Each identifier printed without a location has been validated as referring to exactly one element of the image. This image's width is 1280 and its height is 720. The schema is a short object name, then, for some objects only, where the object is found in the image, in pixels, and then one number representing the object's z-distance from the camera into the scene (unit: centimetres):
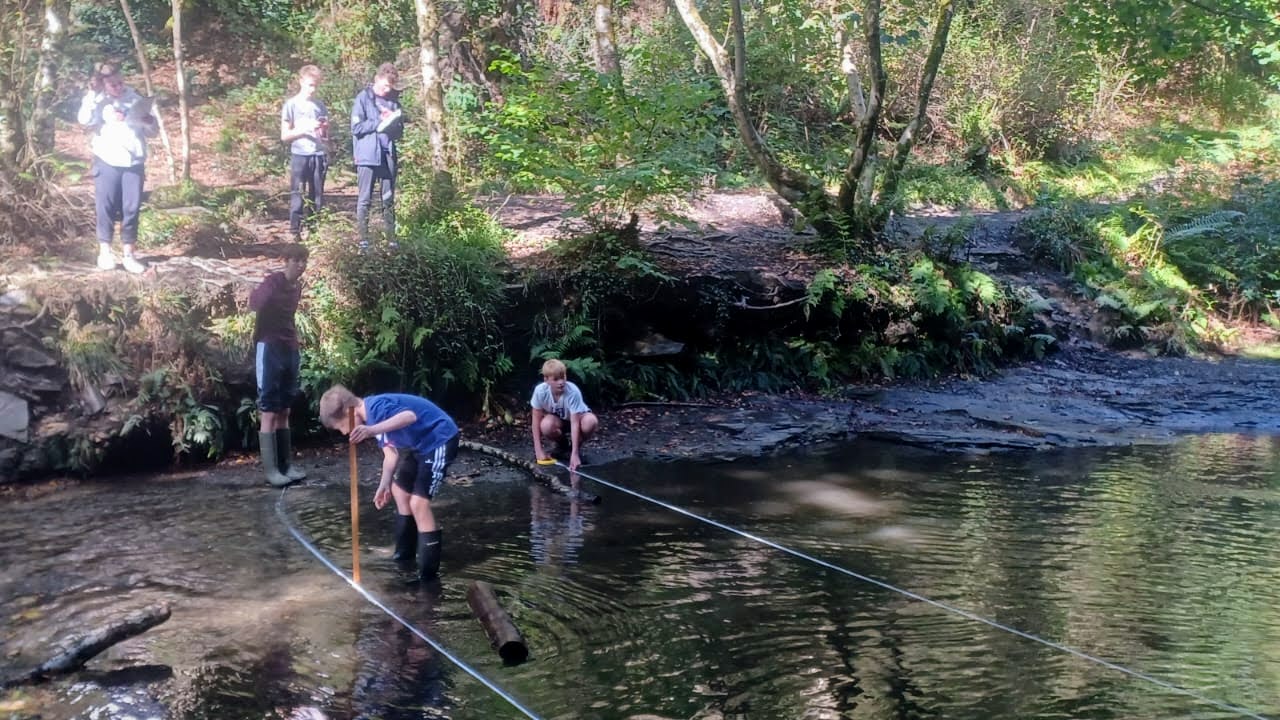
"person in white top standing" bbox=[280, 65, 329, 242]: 1172
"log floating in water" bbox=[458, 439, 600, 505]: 916
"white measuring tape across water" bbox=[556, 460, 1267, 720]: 549
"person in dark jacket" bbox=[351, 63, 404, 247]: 1183
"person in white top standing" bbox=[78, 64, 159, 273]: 1013
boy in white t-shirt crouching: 980
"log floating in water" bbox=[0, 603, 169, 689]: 538
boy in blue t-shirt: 677
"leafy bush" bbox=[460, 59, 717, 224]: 1240
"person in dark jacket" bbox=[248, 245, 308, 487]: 884
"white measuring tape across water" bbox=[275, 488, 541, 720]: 532
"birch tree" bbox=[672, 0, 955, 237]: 1390
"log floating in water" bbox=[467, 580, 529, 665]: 571
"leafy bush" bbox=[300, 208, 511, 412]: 1055
